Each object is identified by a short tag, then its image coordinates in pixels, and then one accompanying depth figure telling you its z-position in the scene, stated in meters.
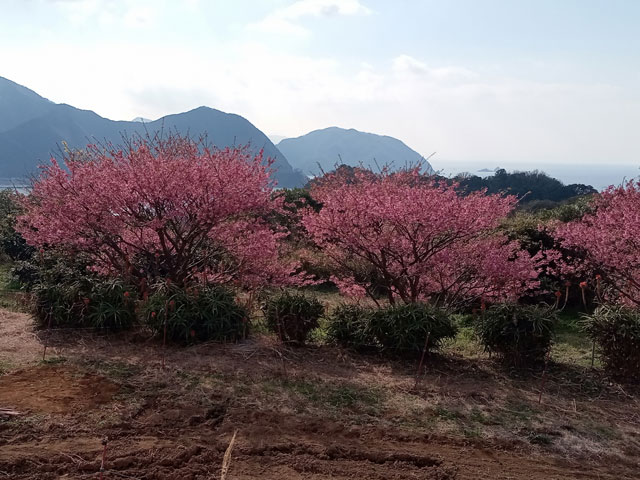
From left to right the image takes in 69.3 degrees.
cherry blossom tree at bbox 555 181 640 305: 6.05
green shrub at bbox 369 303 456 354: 5.42
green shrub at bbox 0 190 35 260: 10.59
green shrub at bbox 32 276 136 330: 6.00
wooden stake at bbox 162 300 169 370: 5.43
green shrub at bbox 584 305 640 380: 5.05
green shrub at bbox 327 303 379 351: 5.73
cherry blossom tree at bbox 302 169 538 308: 5.61
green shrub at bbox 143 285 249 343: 5.65
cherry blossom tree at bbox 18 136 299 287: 5.74
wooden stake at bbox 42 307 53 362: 5.12
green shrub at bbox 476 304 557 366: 5.33
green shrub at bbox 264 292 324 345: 5.78
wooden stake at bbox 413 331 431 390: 4.78
